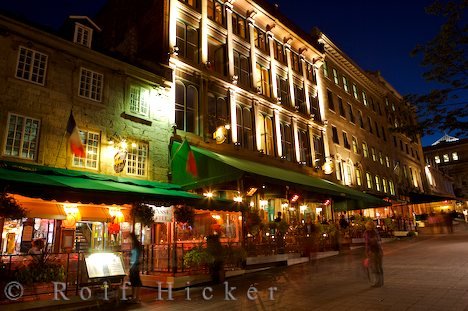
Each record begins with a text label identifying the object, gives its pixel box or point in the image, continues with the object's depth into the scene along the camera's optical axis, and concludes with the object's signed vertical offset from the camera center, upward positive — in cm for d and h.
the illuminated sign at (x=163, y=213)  1297 +101
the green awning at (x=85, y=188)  912 +161
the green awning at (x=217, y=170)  1367 +285
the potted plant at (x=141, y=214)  1162 +89
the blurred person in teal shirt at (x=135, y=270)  894 -77
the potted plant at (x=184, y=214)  1263 +90
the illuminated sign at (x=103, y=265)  897 -63
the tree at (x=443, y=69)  1183 +576
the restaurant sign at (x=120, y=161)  1331 +308
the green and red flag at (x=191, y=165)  1409 +300
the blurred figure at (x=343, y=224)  2184 +53
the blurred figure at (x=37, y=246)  1073 -6
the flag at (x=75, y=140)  1161 +347
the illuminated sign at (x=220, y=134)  1762 +528
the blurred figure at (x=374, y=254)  922 -64
